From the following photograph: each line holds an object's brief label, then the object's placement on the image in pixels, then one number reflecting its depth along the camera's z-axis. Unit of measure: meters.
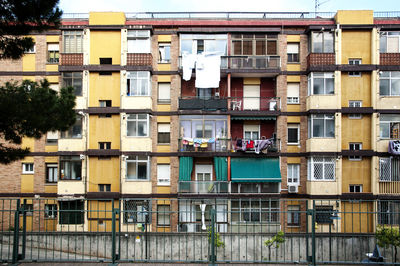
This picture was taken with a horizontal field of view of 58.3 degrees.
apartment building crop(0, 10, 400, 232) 23.78
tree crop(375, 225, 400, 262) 17.66
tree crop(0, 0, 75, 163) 12.34
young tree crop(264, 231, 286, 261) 18.61
